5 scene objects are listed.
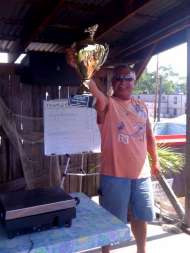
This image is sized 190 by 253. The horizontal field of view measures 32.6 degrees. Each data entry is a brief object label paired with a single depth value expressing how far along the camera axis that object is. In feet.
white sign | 10.40
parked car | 34.37
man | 7.22
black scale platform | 4.40
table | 4.21
